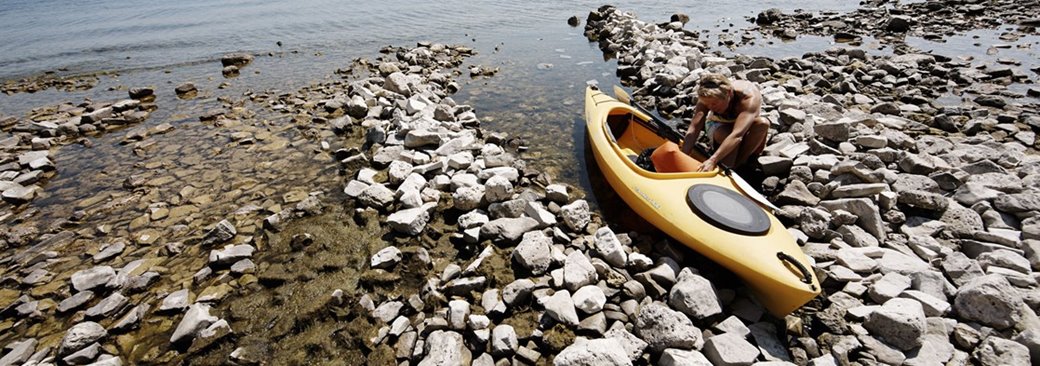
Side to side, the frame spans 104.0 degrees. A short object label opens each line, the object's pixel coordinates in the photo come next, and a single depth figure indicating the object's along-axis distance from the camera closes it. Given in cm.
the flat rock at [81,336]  366
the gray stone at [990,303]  329
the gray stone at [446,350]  337
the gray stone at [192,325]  375
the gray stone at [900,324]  321
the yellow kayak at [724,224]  372
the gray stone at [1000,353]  303
